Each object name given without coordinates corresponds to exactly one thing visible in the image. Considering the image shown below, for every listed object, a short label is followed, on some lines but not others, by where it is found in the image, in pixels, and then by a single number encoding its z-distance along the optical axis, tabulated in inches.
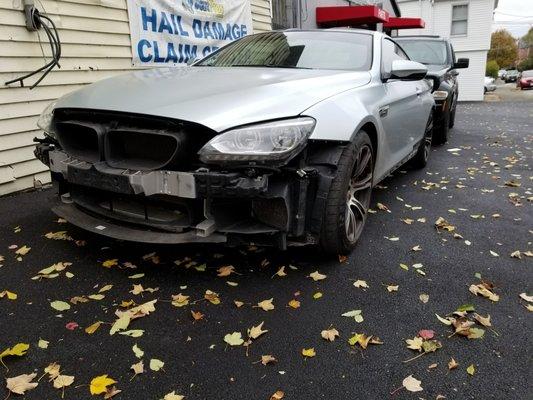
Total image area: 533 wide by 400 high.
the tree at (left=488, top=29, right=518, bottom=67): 2628.0
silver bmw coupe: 97.0
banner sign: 243.1
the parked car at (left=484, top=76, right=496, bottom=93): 1272.3
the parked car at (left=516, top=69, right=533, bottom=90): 1327.5
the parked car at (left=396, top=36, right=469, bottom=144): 294.7
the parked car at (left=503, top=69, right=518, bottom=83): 2187.5
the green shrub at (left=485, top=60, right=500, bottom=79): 1889.8
